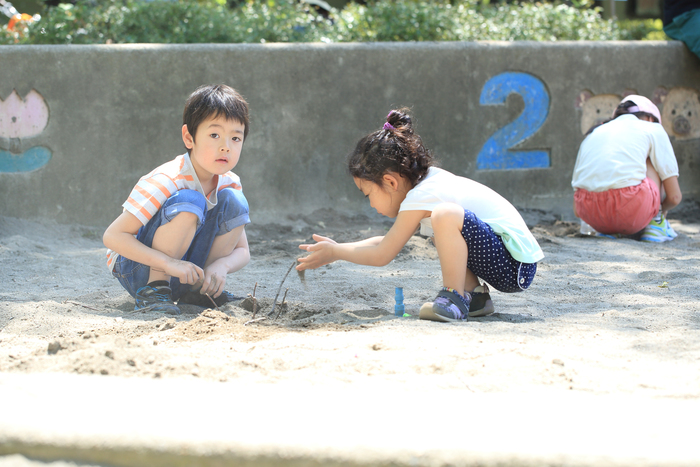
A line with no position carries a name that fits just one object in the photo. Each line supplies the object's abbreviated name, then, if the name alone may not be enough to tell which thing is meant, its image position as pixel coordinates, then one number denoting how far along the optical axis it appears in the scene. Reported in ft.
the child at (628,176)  28.48
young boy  16.46
